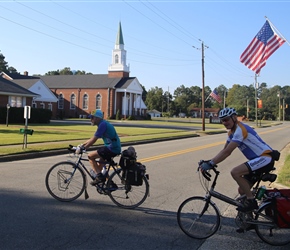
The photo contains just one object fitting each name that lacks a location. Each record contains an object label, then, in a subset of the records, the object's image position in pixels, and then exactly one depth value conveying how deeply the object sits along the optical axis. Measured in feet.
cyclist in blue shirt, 22.84
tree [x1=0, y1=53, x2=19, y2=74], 347.03
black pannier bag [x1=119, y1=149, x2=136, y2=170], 21.75
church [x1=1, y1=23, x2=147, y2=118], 249.75
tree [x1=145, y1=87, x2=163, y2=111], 448.65
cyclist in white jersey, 16.75
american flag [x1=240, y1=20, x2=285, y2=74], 59.67
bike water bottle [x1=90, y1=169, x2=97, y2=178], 23.08
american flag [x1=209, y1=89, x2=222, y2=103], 154.92
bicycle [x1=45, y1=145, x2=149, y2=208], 22.66
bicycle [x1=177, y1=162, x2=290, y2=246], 16.46
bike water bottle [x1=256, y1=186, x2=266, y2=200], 16.66
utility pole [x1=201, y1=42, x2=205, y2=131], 133.39
